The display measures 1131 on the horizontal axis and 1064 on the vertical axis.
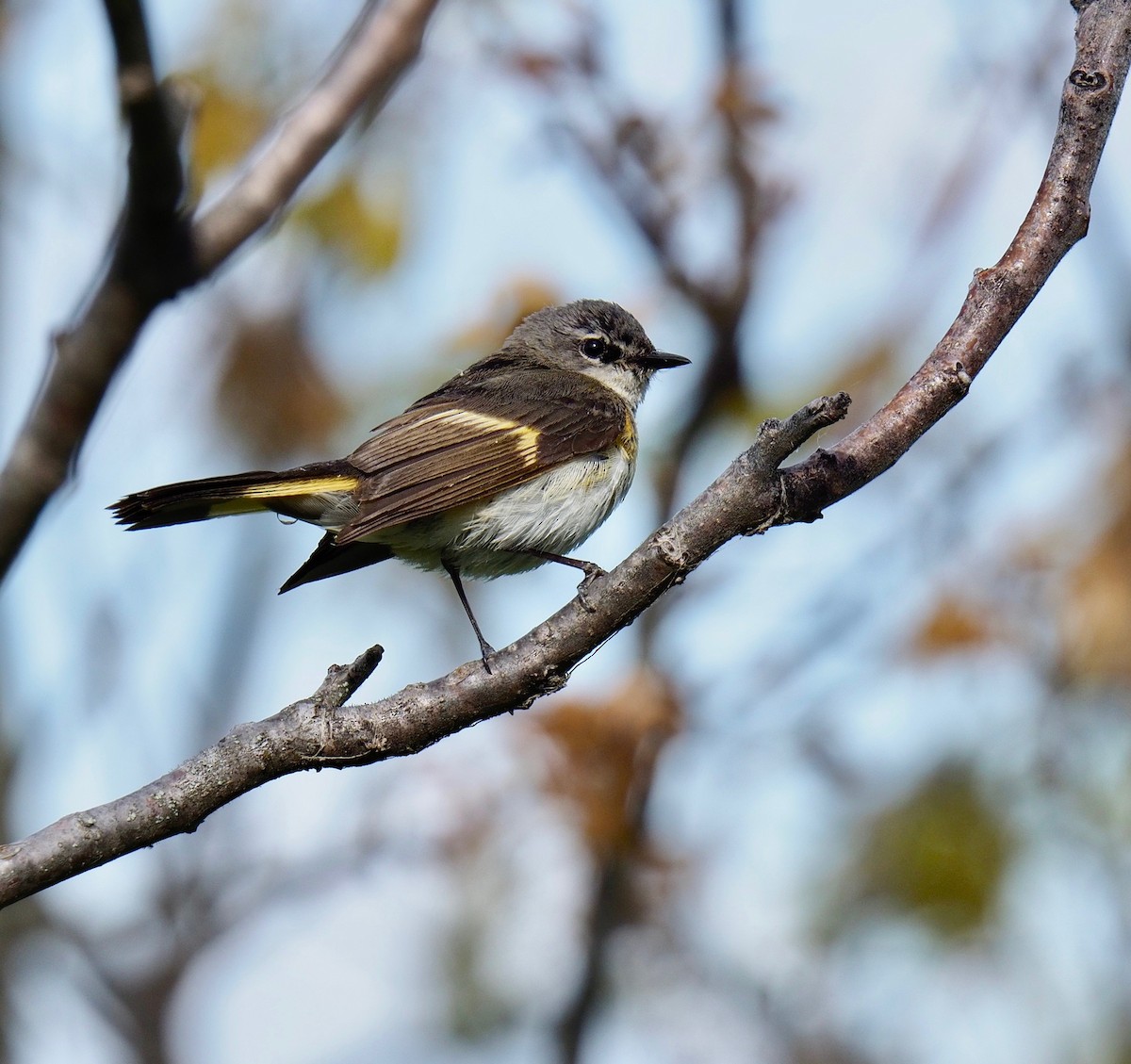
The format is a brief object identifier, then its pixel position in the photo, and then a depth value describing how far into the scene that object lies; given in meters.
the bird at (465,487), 8.87
